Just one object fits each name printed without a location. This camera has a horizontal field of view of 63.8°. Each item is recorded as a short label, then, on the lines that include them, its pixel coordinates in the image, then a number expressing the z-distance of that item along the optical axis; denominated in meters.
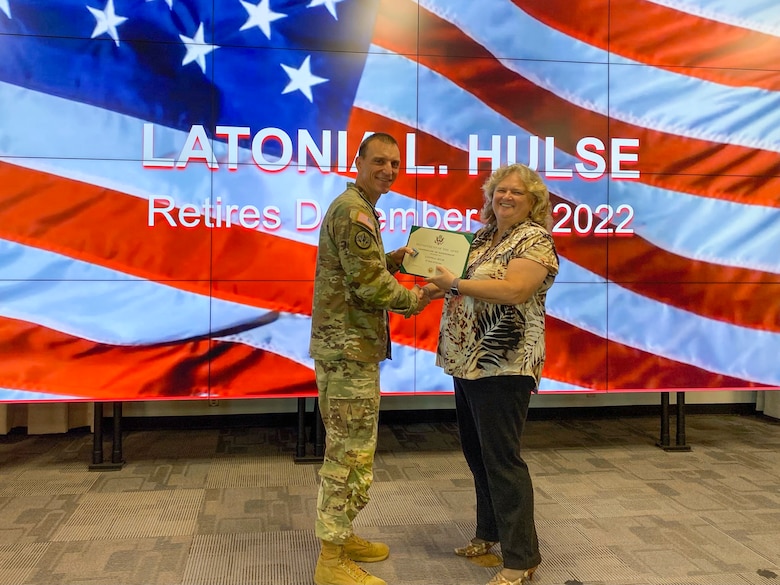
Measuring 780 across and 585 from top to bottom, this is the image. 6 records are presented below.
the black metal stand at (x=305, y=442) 3.46
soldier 2.06
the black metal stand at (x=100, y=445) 3.33
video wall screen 3.11
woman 2.00
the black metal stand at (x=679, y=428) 3.75
